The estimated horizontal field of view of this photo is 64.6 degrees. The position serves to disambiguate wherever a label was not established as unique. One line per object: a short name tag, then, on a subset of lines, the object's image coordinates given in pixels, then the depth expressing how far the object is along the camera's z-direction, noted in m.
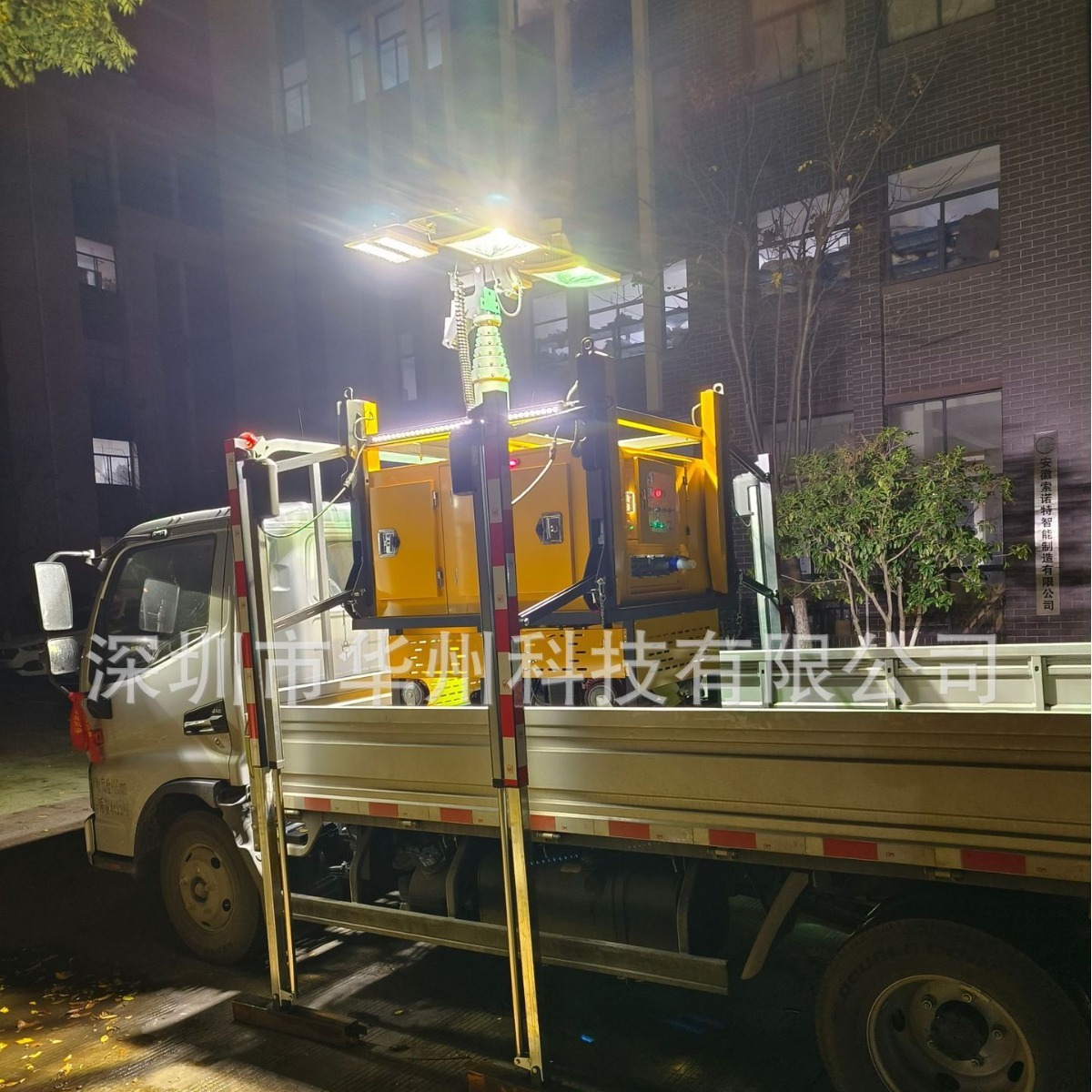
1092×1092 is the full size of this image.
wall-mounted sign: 10.19
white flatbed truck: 2.66
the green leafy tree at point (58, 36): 8.78
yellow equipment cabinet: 4.36
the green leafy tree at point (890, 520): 8.94
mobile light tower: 3.28
